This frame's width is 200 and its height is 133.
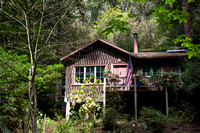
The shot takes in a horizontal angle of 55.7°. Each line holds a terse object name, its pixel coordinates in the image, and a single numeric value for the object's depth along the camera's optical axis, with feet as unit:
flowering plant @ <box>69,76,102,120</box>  37.91
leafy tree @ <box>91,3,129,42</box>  89.11
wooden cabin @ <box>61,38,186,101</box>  48.06
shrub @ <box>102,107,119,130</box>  33.30
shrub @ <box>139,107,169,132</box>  30.32
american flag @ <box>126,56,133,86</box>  37.59
